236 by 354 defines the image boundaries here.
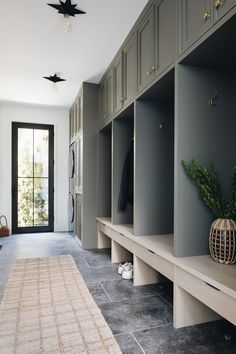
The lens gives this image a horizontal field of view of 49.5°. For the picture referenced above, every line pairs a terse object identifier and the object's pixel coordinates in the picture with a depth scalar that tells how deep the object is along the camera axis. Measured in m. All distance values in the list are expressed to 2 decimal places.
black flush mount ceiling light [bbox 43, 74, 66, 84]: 3.88
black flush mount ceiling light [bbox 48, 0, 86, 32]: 2.27
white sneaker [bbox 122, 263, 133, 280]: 2.79
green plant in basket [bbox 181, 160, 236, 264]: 1.71
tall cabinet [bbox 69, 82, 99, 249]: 4.08
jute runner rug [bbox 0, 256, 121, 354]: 1.60
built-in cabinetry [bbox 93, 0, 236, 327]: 1.56
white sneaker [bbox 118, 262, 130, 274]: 2.91
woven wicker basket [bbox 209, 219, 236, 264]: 1.71
